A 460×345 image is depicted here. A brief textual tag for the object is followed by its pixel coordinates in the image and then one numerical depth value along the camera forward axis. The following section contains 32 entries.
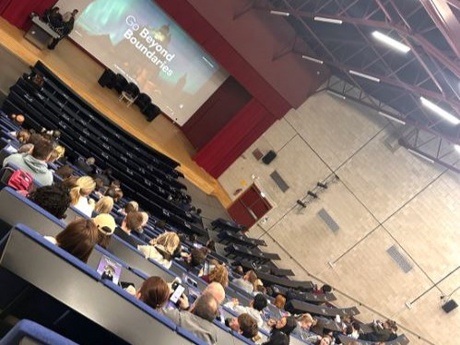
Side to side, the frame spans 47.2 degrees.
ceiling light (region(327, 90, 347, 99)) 13.72
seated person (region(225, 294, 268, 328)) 5.50
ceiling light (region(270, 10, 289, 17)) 11.84
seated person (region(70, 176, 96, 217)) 4.26
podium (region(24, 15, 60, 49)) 11.41
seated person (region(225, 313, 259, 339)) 4.22
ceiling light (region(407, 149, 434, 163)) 12.31
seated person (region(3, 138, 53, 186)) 4.00
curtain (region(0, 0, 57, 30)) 11.21
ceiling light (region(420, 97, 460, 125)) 9.39
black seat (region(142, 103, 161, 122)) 13.32
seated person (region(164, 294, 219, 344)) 3.27
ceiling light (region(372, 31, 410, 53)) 8.44
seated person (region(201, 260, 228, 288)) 5.23
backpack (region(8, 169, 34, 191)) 3.39
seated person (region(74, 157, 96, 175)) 7.86
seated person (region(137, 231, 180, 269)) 4.98
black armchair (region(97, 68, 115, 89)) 12.74
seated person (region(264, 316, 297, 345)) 5.55
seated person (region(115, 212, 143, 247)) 4.85
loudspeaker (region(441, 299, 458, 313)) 11.95
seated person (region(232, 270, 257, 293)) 7.70
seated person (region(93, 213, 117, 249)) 3.56
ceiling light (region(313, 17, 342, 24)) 9.90
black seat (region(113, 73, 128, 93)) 12.86
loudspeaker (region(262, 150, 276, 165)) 14.44
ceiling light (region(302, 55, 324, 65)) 12.85
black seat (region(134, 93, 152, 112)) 13.21
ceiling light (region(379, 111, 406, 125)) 12.11
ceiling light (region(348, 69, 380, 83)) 11.11
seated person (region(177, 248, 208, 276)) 5.88
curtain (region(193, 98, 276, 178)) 13.77
